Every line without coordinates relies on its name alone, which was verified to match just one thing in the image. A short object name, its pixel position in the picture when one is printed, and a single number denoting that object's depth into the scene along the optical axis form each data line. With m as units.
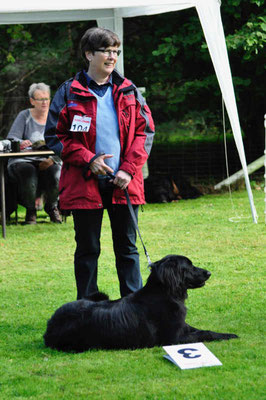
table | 12.23
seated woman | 13.30
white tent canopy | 11.74
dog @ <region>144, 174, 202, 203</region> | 16.51
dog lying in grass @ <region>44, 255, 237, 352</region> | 5.95
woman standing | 6.56
